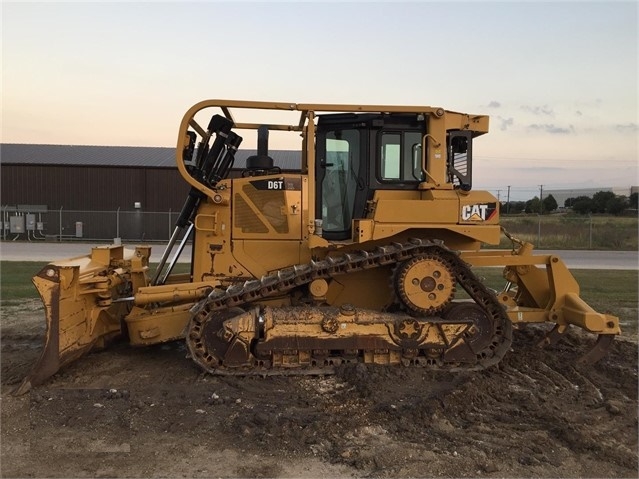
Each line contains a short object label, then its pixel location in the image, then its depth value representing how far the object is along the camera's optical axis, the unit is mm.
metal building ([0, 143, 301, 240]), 33344
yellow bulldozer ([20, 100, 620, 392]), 6207
